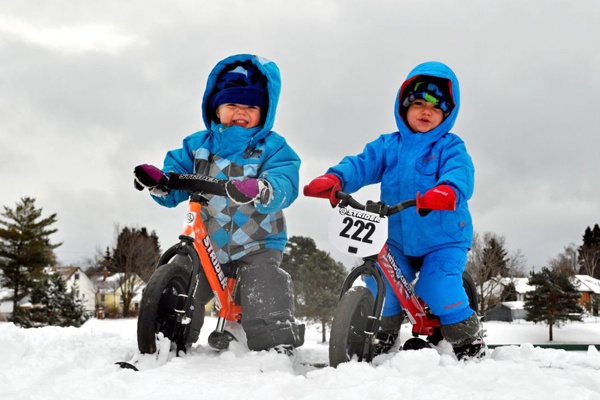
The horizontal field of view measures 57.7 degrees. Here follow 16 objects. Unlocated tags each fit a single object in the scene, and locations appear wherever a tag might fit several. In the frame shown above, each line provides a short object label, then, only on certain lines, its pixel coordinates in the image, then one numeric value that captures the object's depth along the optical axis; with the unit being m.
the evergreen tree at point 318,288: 20.95
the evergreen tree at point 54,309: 21.67
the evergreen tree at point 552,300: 24.69
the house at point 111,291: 31.38
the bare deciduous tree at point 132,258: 29.77
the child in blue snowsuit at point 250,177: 3.37
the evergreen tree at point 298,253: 20.77
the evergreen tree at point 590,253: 45.24
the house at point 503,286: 28.89
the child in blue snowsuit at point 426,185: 3.31
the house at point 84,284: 42.02
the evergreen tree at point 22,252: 24.98
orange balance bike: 3.03
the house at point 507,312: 33.66
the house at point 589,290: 32.54
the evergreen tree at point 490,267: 26.12
